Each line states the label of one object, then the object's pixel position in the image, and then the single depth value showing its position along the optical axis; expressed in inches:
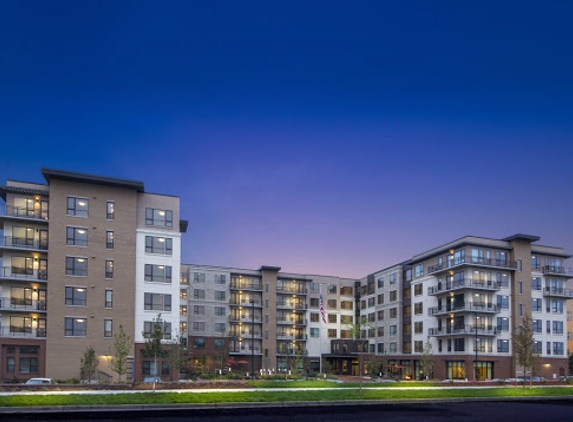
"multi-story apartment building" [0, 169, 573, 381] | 2212.1
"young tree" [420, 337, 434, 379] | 2461.9
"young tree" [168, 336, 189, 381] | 1953.7
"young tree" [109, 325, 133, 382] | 1640.0
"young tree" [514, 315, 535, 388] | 1790.1
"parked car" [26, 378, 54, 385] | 1640.0
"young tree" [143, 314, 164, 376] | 1611.7
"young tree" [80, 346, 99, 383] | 1892.6
